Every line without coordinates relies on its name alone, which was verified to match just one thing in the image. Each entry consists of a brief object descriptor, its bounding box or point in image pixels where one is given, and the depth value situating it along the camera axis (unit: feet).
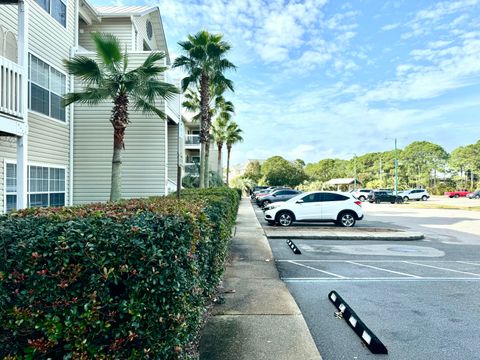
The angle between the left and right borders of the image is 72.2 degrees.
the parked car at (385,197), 135.33
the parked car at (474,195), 180.09
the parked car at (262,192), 110.11
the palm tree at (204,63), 54.85
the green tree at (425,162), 259.08
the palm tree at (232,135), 116.78
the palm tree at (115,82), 32.96
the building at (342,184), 255.27
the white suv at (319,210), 50.06
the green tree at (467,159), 239.50
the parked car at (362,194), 153.98
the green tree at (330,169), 344.90
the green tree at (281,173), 211.41
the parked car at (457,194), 195.31
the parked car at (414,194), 155.38
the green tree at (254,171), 213.46
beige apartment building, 26.89
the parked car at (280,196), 80.35
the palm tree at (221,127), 96.75
